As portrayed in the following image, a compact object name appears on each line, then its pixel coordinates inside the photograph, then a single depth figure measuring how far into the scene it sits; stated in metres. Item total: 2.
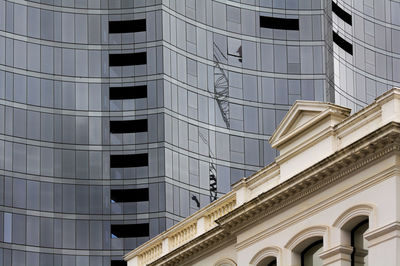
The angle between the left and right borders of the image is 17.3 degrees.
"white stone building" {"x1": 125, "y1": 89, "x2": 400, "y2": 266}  45.16
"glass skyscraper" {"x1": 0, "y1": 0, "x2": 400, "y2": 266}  119.44
